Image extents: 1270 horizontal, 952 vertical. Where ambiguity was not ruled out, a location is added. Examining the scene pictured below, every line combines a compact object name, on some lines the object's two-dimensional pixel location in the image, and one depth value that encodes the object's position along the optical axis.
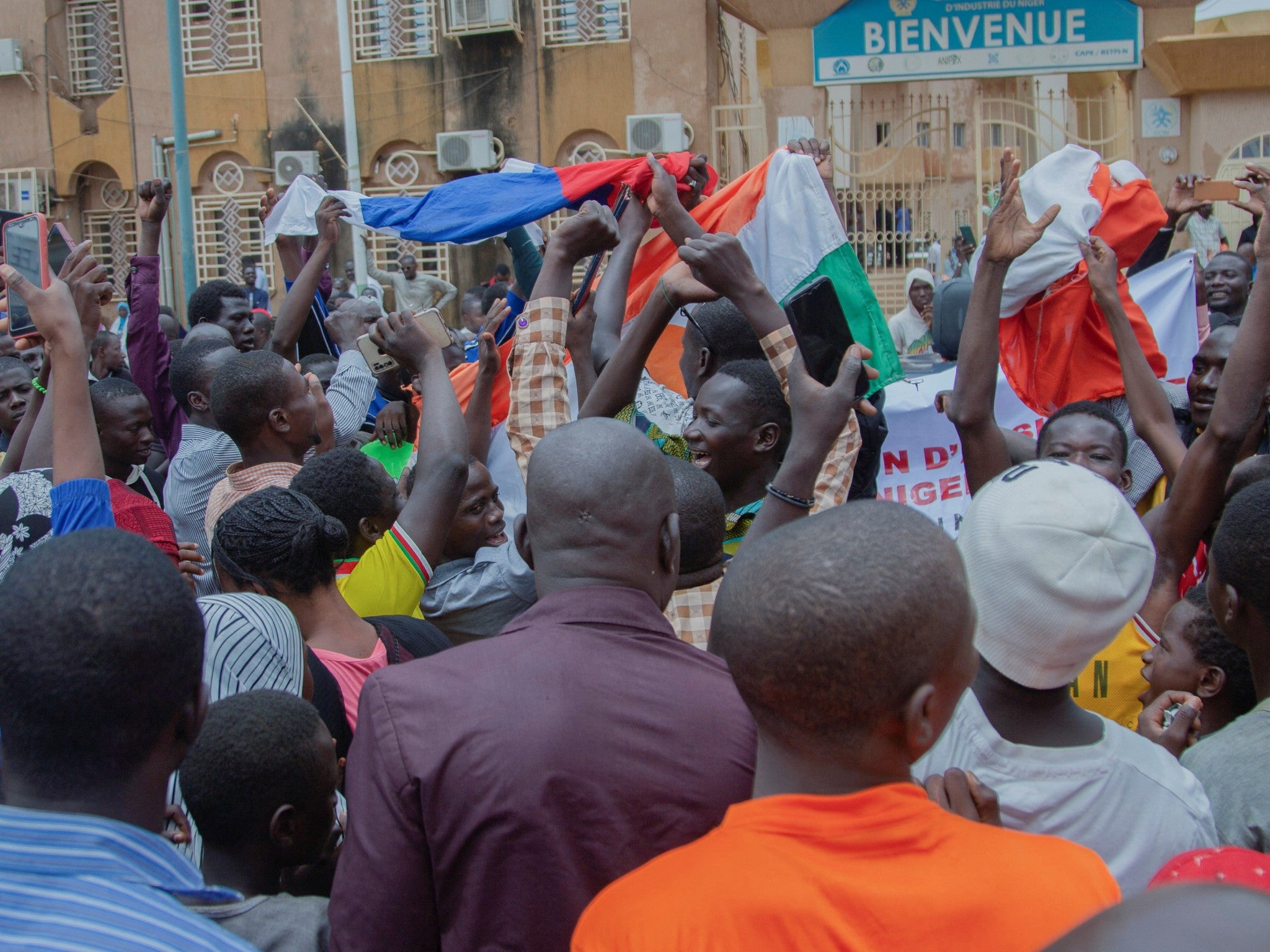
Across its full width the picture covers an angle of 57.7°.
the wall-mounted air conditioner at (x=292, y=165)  16.52
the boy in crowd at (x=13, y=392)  4.46
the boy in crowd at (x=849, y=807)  1.25
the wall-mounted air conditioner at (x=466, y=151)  16.03
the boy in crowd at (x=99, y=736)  1.28
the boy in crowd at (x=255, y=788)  2.02
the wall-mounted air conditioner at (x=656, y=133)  14.83
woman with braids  2.52
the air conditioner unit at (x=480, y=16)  16.03
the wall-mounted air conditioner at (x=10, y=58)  17.22
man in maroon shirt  1.61
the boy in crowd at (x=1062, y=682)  1.67
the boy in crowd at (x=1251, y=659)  1.84
